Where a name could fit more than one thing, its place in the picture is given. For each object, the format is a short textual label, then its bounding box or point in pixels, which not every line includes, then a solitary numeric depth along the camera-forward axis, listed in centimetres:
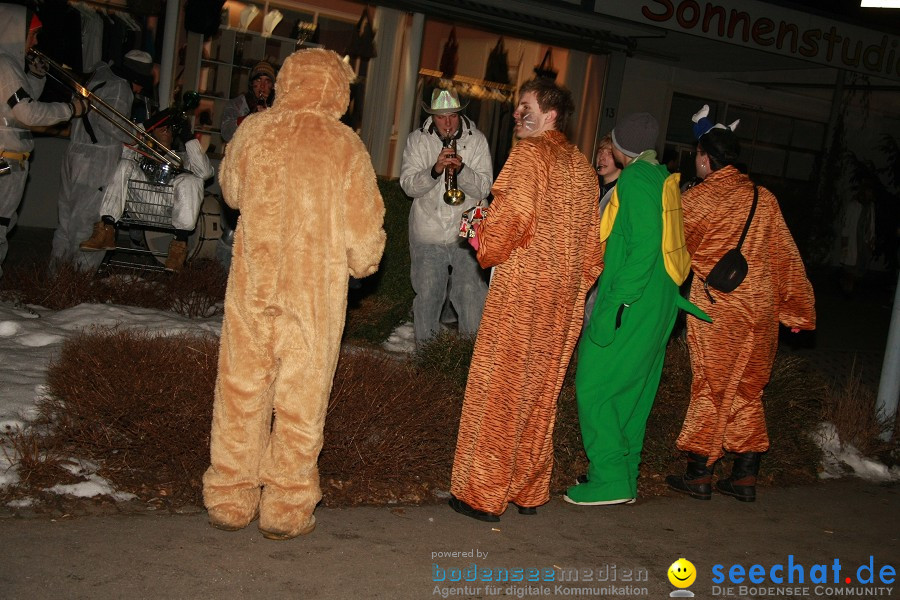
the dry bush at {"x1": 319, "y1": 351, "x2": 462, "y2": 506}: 523
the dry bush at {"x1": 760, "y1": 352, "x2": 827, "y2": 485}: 686
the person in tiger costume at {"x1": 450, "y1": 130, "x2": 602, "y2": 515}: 490
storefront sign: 1168
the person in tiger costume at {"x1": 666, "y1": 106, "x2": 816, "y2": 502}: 576
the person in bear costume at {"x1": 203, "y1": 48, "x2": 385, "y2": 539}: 421
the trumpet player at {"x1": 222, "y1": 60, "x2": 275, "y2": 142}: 844
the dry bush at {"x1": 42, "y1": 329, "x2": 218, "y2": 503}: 479
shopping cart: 846
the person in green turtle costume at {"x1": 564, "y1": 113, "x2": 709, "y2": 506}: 524
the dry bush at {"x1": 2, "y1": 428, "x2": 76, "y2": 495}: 448
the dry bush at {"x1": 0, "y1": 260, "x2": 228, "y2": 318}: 751
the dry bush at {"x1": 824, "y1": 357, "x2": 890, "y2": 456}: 754
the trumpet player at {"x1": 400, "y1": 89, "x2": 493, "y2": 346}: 673
